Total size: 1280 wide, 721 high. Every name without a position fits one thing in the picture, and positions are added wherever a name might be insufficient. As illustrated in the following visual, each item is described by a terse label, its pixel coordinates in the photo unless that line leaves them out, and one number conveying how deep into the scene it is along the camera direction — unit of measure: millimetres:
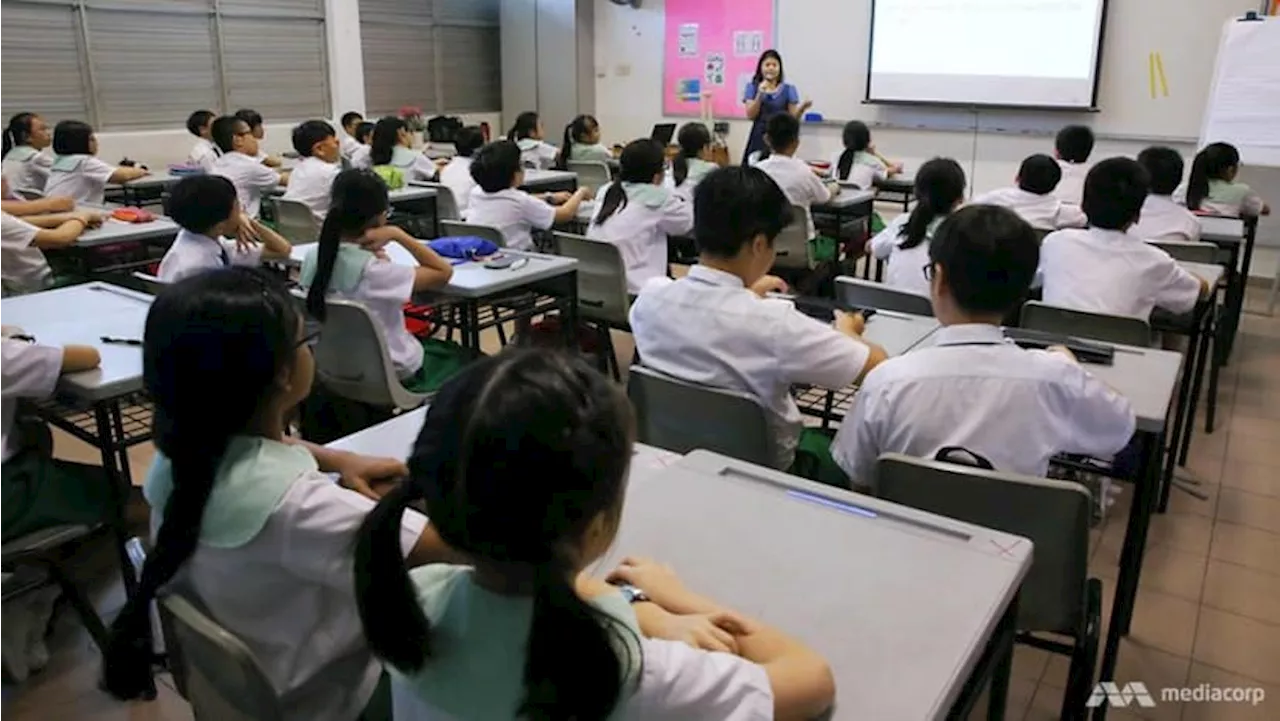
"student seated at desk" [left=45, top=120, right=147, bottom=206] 4918
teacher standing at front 6988
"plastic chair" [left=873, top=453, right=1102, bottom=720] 1466
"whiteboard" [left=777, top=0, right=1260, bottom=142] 6430
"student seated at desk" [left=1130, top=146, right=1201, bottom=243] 3801
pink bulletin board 8312
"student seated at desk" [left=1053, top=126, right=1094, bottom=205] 4816
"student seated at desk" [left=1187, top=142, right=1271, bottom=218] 4406
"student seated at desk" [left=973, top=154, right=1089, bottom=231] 3924
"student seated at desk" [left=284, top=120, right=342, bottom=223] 4949
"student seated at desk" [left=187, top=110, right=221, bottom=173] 5855
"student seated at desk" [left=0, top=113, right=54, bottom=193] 5164
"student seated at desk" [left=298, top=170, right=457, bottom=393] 2619
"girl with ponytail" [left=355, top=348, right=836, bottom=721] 791
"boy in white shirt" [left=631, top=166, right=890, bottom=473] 1942
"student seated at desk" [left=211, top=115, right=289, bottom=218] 5215
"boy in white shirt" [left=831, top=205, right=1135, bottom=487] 1663
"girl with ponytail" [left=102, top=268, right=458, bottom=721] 1120
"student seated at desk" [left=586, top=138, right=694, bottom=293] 3986
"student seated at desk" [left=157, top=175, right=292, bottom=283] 2994
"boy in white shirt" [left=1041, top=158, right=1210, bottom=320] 2848
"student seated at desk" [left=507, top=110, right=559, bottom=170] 6738
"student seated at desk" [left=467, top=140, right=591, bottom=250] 4047
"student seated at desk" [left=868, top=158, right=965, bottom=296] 3289
